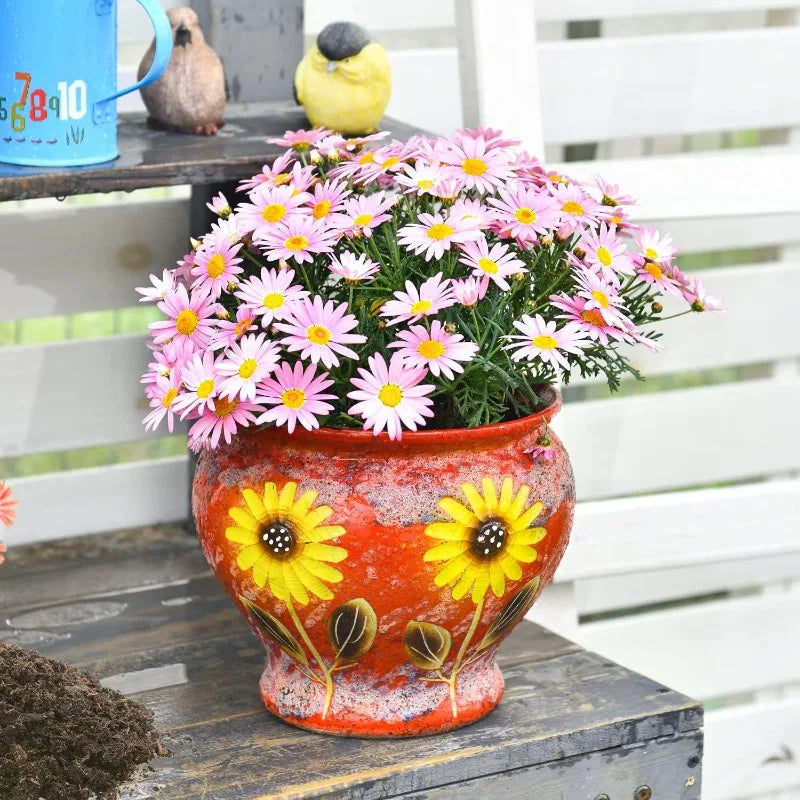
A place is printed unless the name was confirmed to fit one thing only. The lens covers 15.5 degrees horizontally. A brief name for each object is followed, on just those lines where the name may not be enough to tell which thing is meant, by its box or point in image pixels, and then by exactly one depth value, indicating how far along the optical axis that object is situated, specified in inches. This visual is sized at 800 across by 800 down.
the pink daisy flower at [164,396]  59.7
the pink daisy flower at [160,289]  61.2
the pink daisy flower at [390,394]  58.2
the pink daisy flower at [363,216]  60.1
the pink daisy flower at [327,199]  60.7
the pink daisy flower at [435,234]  59.4
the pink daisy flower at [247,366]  58.5
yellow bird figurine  66.4
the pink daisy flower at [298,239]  59.8
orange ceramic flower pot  59.3
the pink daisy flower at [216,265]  60.3
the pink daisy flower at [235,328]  59.4
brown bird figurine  67.2
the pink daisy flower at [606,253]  60.7
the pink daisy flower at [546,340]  58.8
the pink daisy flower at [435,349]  58.4
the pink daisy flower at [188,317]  60.2
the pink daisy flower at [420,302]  58.6
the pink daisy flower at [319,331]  58.5
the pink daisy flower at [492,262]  59.4
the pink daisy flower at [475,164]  61.6
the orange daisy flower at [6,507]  56.8
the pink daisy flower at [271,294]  59.2
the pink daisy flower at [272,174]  62.5
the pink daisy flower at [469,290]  58.8
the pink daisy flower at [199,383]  59.1
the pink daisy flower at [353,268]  59.1
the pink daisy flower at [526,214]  60.7
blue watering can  62.8
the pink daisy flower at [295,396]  58.4
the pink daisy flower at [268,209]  60.7
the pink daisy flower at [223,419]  59.1
